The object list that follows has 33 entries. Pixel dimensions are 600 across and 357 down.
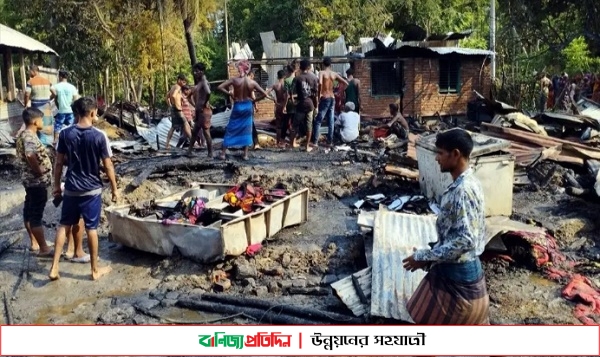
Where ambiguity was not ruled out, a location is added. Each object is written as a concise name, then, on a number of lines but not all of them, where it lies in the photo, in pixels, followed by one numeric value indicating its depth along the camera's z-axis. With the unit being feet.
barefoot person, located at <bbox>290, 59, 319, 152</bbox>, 34.60
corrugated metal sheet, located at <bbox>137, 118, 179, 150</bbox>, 42.75
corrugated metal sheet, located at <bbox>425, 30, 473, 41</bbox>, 58.76
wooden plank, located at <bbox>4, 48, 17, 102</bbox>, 56.18
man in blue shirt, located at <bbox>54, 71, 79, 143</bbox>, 36.01
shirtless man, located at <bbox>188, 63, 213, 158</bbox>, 33.01
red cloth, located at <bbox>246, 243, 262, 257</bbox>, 20.06
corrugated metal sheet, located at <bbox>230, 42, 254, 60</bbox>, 62.65
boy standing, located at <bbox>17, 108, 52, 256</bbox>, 19.29
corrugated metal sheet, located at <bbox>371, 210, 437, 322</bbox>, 15.42
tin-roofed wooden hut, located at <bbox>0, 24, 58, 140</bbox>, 50.88
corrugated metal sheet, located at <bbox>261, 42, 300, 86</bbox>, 63.73
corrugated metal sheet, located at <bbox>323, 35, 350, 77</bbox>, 63.98
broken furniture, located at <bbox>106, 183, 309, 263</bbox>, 19.04
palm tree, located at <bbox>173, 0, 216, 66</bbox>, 60.54
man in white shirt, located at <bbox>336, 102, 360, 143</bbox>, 41.27
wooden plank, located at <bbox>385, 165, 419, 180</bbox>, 28.53
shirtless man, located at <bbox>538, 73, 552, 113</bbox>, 59.52
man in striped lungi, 10.30
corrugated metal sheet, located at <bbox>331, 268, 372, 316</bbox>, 15.84
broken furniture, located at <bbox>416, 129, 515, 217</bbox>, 23.26
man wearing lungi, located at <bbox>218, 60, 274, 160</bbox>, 31.12
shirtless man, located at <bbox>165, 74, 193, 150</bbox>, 36.11
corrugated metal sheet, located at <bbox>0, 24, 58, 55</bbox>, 50.30
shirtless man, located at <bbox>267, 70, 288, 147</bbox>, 37.70
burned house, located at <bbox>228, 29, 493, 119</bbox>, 57.47
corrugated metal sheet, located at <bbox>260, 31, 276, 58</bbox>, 66.22
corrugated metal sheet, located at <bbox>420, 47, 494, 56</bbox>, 56.13
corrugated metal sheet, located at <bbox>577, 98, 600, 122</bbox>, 43.50
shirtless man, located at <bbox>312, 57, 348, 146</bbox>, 36.42
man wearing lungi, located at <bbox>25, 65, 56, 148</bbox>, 38.81
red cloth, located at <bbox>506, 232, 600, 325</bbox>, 16.42
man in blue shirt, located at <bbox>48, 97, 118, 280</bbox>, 17.63
